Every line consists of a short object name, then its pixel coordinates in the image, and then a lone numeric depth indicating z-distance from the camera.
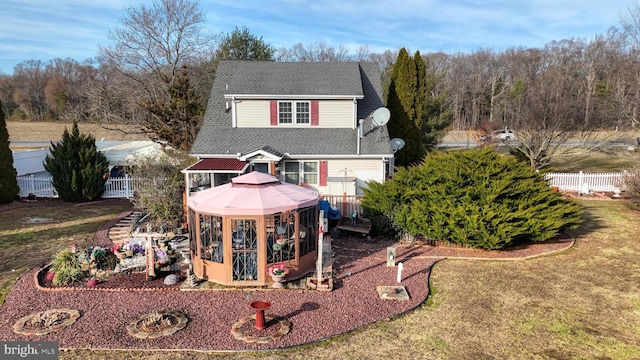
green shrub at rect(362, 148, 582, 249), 12.09
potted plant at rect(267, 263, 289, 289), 9.42
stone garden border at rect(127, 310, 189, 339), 7.30
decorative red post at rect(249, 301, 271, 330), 7.52
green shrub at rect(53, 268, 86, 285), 9.63
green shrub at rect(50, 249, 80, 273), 10.08
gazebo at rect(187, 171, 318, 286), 9.29
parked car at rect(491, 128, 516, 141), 33.44
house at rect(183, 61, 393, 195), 17.06
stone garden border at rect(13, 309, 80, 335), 7.37
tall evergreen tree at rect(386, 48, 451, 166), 24.06
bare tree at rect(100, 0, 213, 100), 28.52
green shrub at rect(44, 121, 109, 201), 19.53
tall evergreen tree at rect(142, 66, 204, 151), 23.81
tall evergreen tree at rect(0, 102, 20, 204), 18.94
